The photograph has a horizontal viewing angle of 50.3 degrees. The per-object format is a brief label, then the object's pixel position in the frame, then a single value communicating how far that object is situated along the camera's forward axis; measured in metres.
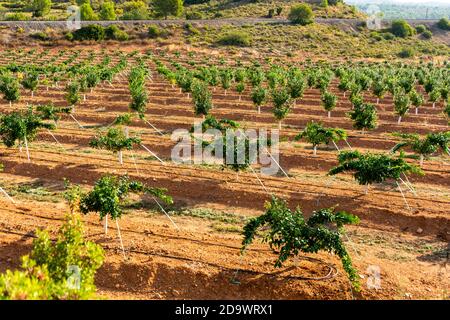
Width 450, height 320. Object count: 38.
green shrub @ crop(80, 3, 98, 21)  88.56
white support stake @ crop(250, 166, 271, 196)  18.45
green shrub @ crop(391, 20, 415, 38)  94.62
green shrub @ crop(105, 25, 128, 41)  76.62
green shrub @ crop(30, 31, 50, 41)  73.62
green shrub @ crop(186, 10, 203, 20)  97.77
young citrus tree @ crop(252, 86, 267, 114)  31.14
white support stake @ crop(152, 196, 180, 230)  15.52
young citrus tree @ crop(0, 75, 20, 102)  31.95
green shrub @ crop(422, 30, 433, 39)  96.03
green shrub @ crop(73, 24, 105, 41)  75.56
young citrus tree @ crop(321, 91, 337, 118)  30.00
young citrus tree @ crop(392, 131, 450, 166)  18.80
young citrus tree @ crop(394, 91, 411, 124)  28.89
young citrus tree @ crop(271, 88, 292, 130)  27.01
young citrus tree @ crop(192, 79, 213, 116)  28.44
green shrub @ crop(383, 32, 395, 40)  91.36
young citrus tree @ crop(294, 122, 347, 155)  20.23
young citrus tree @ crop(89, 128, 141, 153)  19.81
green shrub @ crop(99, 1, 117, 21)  92.56
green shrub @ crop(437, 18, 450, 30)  101.07
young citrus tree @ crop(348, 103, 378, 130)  25.31
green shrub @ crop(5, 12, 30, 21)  85.25
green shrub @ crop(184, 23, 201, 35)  82.50
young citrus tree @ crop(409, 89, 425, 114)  31.98
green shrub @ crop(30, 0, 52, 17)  94.52
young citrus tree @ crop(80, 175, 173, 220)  13.16
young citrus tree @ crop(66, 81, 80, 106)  30.78
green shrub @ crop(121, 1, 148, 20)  93.69
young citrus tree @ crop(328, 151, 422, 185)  15.94
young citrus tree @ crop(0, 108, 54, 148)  20.30
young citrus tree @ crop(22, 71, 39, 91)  35.69
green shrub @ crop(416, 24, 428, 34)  98.56
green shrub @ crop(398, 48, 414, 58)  79.38
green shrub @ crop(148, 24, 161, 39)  78.88
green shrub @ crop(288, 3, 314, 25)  91.38
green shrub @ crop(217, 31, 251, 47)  77.44
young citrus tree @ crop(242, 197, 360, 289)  11.46
